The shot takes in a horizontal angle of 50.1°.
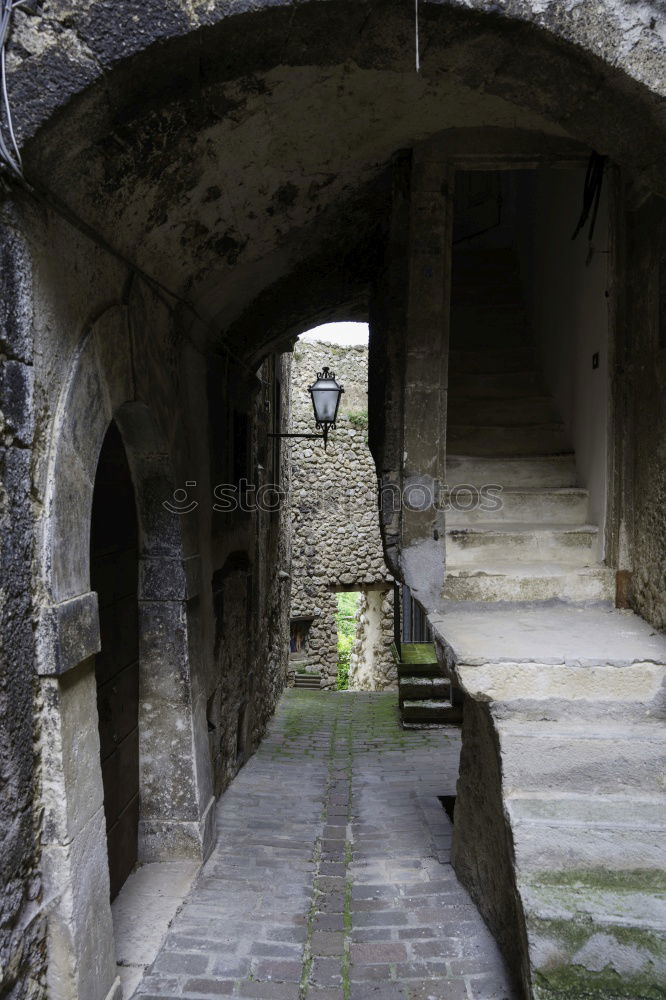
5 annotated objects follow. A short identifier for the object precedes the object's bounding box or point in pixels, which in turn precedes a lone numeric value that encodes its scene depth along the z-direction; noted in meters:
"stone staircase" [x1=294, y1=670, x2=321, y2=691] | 13.49
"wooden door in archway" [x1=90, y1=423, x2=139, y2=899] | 3.39
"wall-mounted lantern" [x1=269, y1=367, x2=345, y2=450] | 6.53
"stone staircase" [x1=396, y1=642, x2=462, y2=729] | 7.54
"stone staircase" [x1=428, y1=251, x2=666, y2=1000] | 2.00
